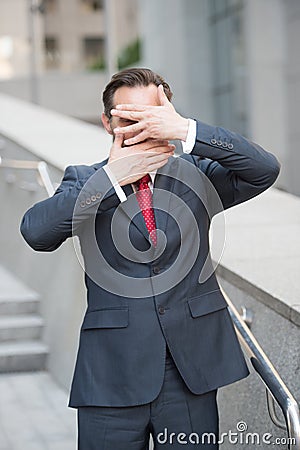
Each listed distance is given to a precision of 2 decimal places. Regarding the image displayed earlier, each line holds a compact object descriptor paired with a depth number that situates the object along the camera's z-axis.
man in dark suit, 4.39
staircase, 10.44
